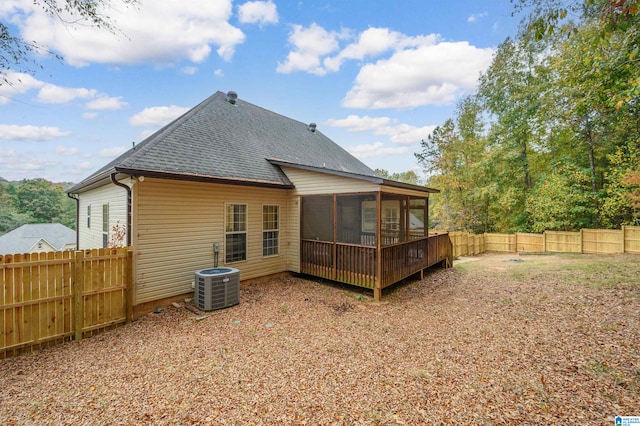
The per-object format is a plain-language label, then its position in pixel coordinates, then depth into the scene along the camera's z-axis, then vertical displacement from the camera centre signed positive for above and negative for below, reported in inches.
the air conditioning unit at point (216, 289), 221.1 -67.0
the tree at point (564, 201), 568.6 +24.4
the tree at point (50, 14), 134.0 +113.2
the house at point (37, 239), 773.3 -80.6
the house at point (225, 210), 222.8 +2.9
